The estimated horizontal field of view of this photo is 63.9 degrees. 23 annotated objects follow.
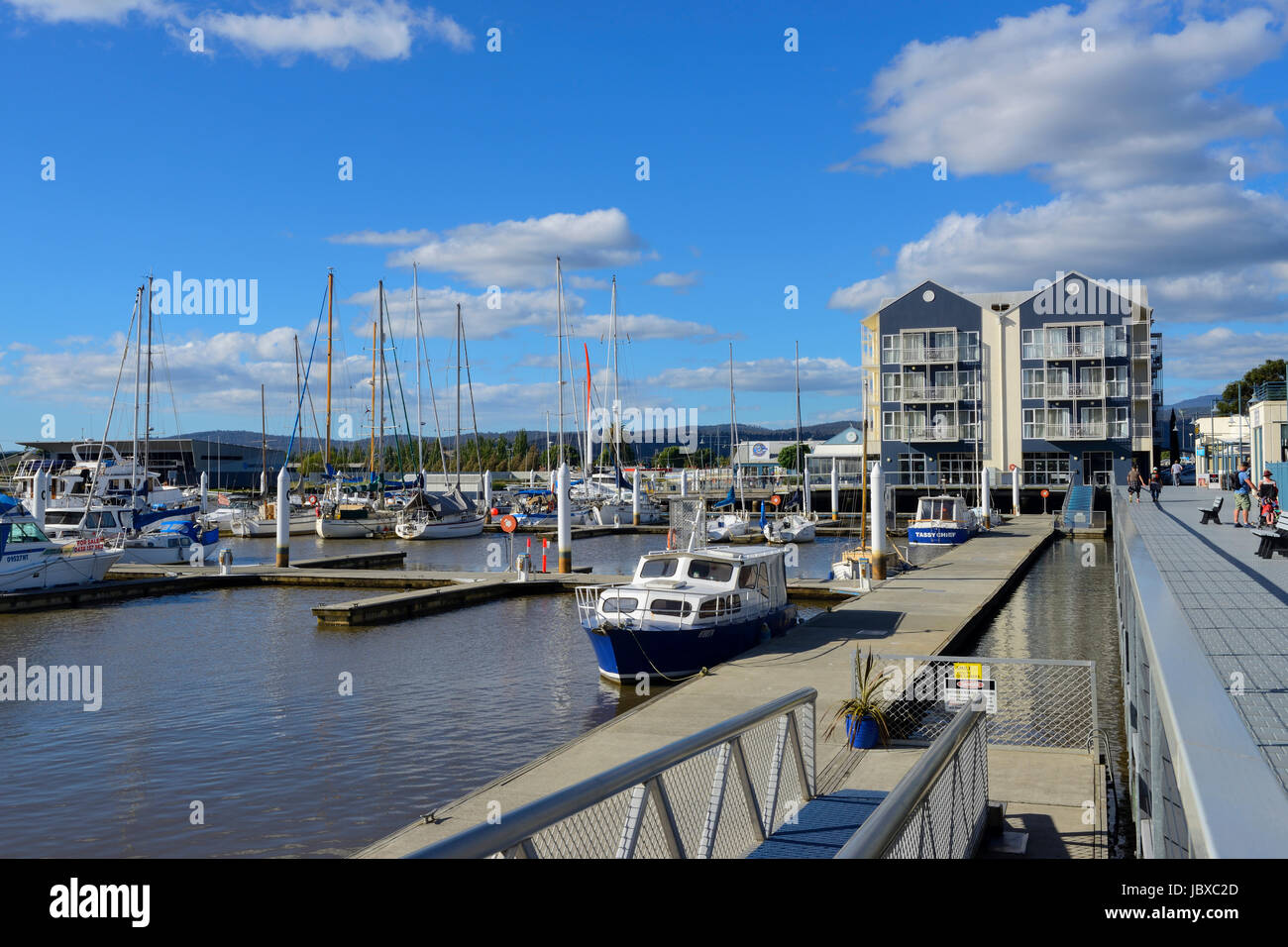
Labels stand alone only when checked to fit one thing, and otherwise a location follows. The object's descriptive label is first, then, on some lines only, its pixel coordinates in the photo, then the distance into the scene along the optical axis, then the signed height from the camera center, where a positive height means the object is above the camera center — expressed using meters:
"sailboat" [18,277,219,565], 50.03 -1.32
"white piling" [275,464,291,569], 45.59 -1.65
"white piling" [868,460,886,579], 36.56 -1.47
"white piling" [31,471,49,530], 48.53 -0.39
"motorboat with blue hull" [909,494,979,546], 54.25 -2.54
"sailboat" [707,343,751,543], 62.12 -2.85
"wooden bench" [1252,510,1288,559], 20.61 -1.43
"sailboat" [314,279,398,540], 71.44 -2.25
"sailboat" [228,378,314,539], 71.50 -2.57
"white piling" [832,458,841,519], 78.38 -1.50
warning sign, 13.51 -2.87
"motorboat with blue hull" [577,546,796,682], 21.52 -2.89
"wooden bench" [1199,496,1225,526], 31.02 -1.28
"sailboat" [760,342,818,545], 61.48 -3.06
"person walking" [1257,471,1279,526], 26.69 -0.73
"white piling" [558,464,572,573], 38.36 -1.94
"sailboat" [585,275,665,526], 76.05 -1.71
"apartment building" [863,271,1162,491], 78.12 +7.06
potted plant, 13.41 -3.20
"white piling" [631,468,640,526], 75.62 -1.32
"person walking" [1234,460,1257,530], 30.23 -0.67
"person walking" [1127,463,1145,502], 51.12 -0.49
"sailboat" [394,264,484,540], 69.31 -2.39
